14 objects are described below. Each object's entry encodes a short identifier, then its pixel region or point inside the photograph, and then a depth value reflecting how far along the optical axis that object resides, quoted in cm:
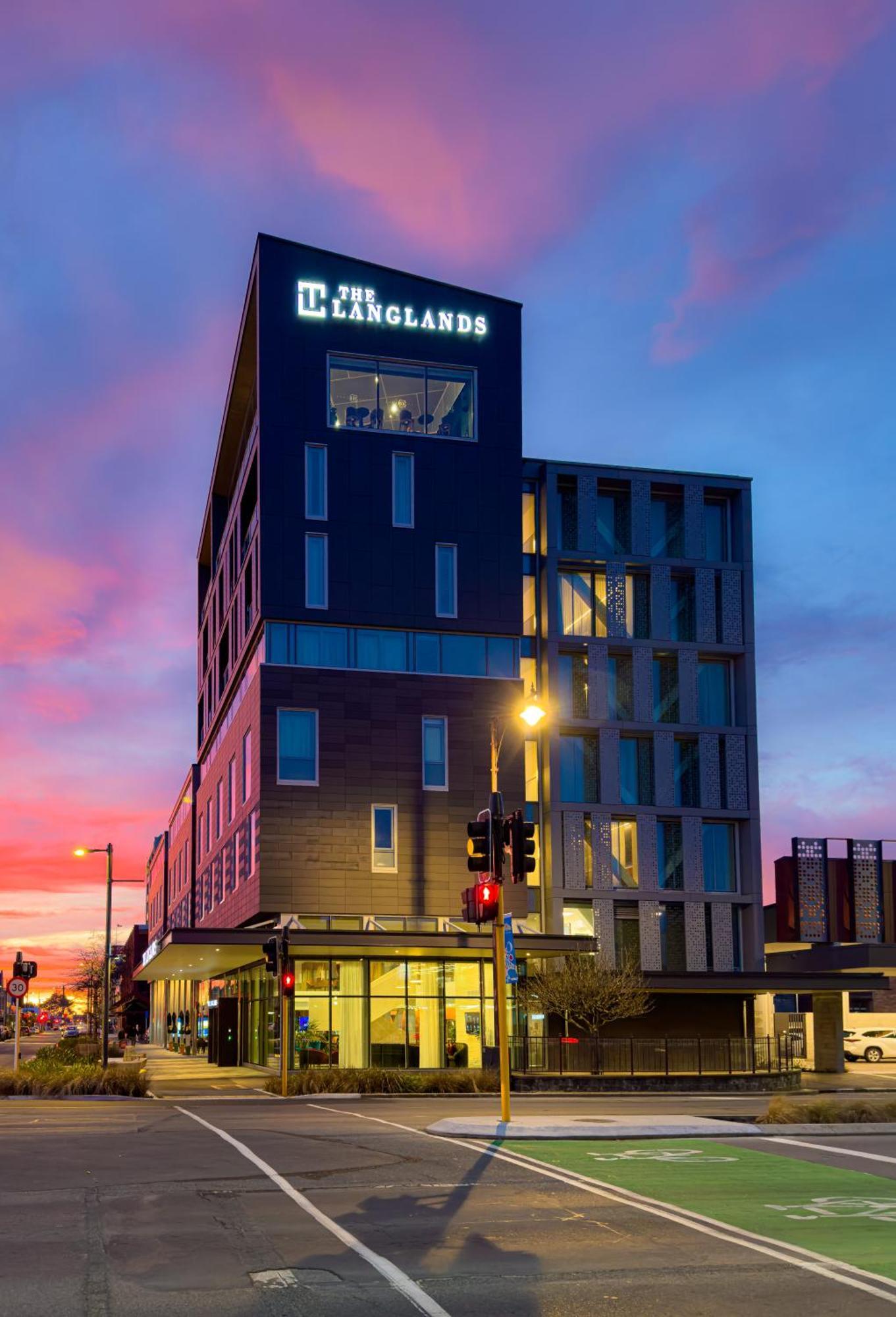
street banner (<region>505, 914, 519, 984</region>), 2871
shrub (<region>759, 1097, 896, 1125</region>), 2683
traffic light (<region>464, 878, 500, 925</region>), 2633
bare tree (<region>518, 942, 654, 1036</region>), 5266
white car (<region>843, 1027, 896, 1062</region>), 7494
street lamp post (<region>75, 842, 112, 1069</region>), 5258
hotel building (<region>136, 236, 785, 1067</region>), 5738
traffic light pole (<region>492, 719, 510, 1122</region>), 2670
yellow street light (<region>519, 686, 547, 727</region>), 2780
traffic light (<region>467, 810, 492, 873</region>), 2600
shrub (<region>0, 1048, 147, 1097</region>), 3847
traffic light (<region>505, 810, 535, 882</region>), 2564
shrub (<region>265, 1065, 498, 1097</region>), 4094
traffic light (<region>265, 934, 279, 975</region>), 4034
